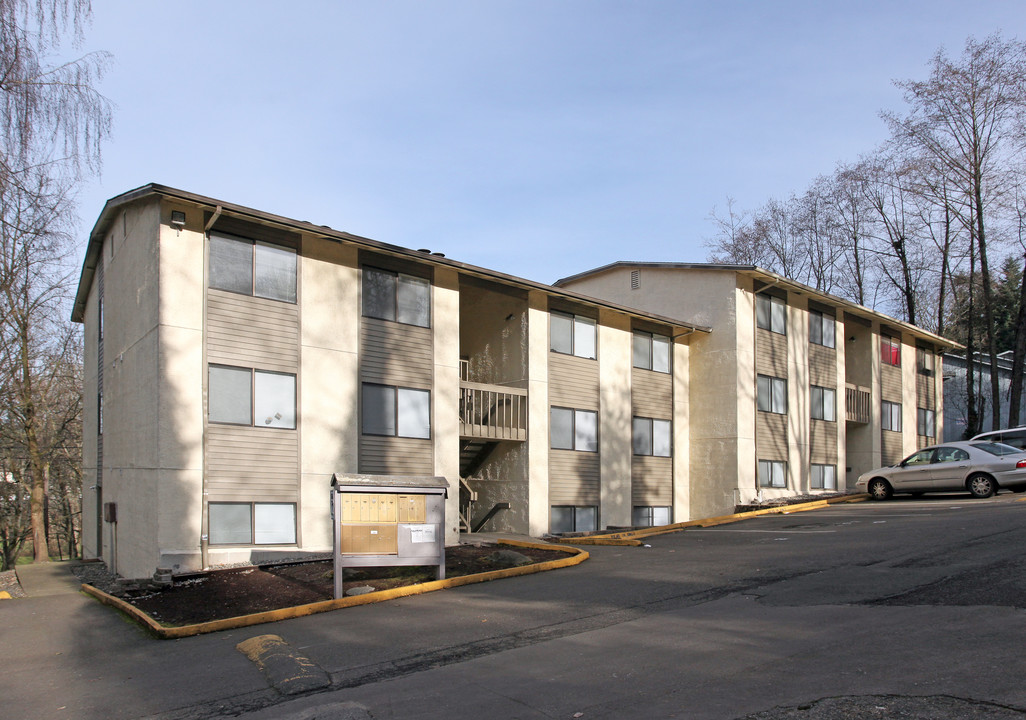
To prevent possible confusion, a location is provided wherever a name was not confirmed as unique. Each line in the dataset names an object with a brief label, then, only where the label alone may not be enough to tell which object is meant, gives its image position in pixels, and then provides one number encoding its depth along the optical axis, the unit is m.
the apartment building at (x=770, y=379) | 26.38
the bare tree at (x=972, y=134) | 32.38
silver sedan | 20.58
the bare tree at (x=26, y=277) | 11.52
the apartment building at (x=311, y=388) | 14.98
